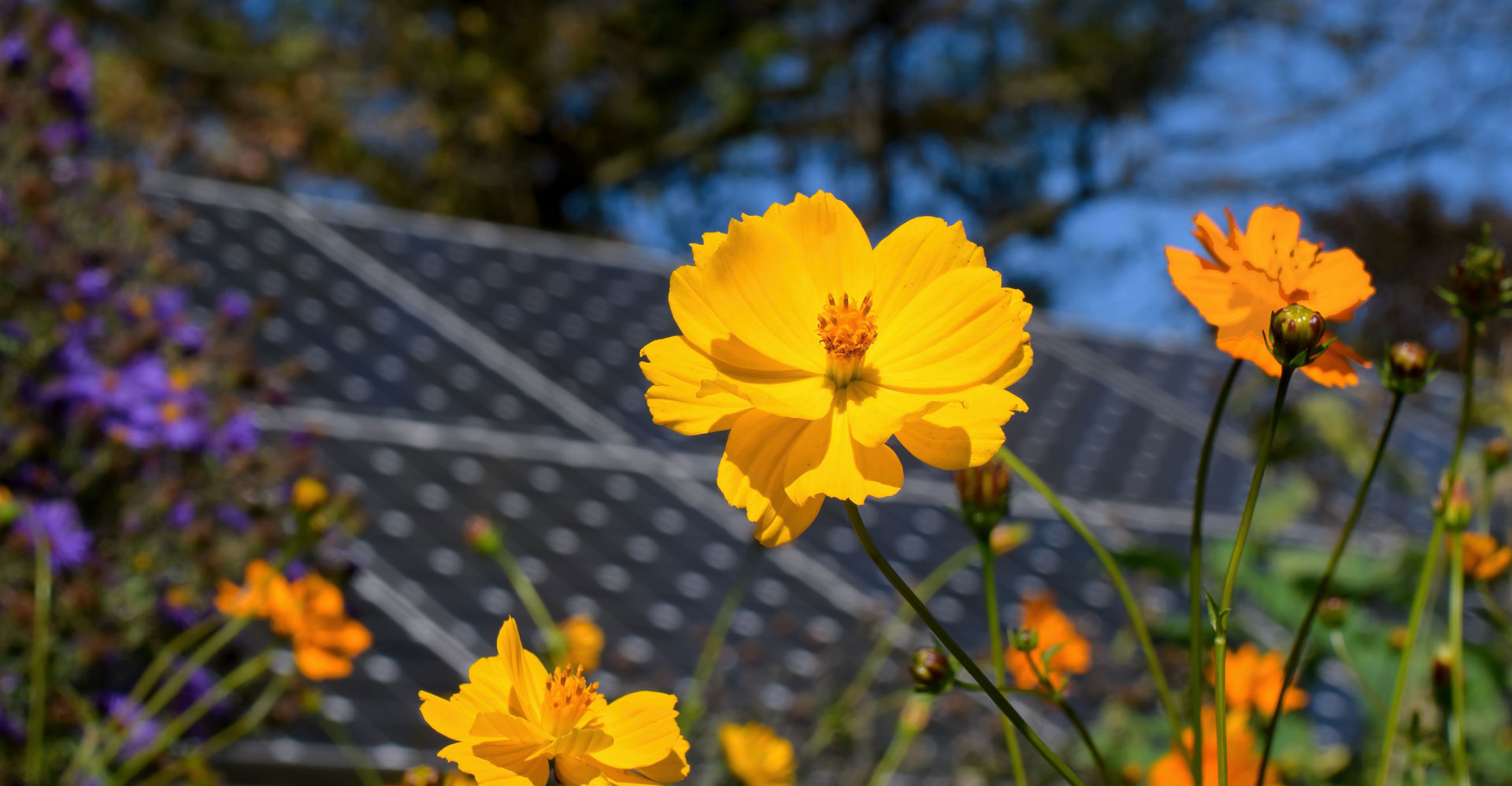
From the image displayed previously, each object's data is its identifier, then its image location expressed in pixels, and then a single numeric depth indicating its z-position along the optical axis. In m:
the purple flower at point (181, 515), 1.67
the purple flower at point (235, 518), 1.77
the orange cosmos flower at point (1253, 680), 1.16
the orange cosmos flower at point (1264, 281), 0.60
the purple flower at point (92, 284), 1.84
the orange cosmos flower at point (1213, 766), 0.80
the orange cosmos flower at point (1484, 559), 0.92
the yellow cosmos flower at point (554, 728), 0.52
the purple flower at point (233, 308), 2.16
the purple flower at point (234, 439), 1.84
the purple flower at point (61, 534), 1.49
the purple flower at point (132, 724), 1.38
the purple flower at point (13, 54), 2.16
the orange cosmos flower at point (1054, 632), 1.20
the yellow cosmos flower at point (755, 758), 1.19
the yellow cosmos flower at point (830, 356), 0.51
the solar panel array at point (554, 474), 1.89
